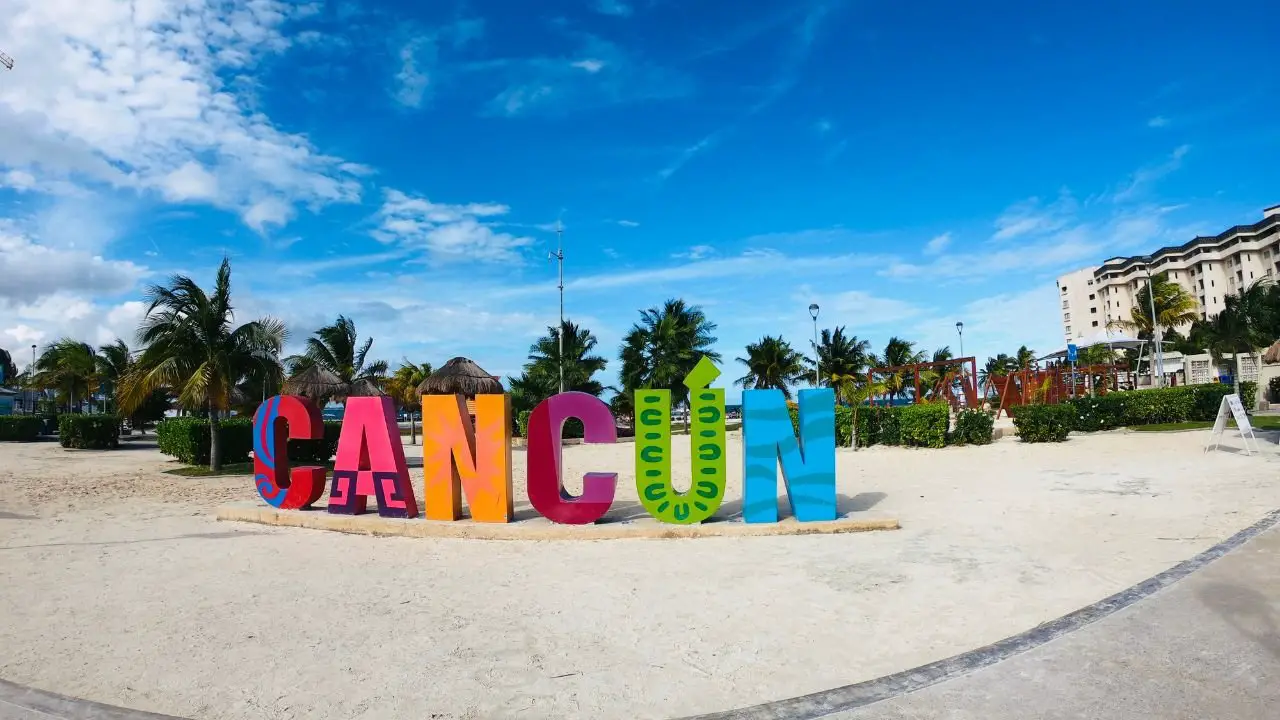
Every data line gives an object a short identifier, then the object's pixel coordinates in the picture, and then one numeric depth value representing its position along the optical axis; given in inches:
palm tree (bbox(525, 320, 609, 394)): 1573.6
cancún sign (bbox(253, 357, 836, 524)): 385.7
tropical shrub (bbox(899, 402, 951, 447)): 905.5
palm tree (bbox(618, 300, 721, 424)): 1633.9
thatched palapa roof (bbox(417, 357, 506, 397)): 1229.1
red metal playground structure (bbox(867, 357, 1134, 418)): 1275.8
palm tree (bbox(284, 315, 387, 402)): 1355.8
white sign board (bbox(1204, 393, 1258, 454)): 649.9
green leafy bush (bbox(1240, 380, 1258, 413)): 1238.3
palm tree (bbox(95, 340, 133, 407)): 1684.3
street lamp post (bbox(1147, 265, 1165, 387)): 1424.7
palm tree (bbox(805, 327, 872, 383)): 1958.7
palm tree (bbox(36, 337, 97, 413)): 1643.0
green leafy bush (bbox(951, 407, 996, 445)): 913.5
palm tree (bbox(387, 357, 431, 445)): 1653.5
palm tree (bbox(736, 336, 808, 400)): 1786.4
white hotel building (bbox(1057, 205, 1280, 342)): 3449.8
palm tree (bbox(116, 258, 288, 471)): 766.5
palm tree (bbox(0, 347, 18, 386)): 3372.0
